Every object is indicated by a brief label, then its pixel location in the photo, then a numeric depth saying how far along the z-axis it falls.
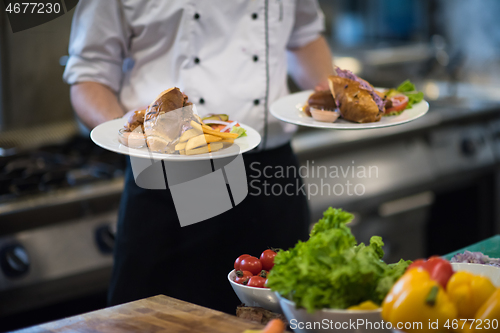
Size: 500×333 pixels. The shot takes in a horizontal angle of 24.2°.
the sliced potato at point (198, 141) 1.87
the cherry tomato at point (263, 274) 1.89
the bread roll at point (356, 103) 2.09
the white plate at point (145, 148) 1.84
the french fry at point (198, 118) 1.94
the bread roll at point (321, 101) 2.14
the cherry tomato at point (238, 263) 1.93
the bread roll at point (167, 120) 1.89
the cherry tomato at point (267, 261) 1.93
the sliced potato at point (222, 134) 1.91
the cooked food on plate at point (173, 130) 1.88
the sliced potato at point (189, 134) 1.89
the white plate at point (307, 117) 2.05
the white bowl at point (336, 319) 1.72
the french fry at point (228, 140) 1.93
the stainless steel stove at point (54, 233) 2.50
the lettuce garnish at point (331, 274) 1.73
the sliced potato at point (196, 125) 1.91
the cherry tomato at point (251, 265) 1.91
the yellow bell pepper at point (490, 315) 1.66
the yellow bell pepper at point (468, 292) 1.68
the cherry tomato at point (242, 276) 1.88
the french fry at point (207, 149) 1.87
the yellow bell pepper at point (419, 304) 1.64
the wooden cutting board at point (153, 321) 1.79
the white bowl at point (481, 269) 1.89
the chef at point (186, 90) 2.20
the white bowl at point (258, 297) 1.85
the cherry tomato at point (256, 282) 1.86
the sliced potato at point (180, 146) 1.88
